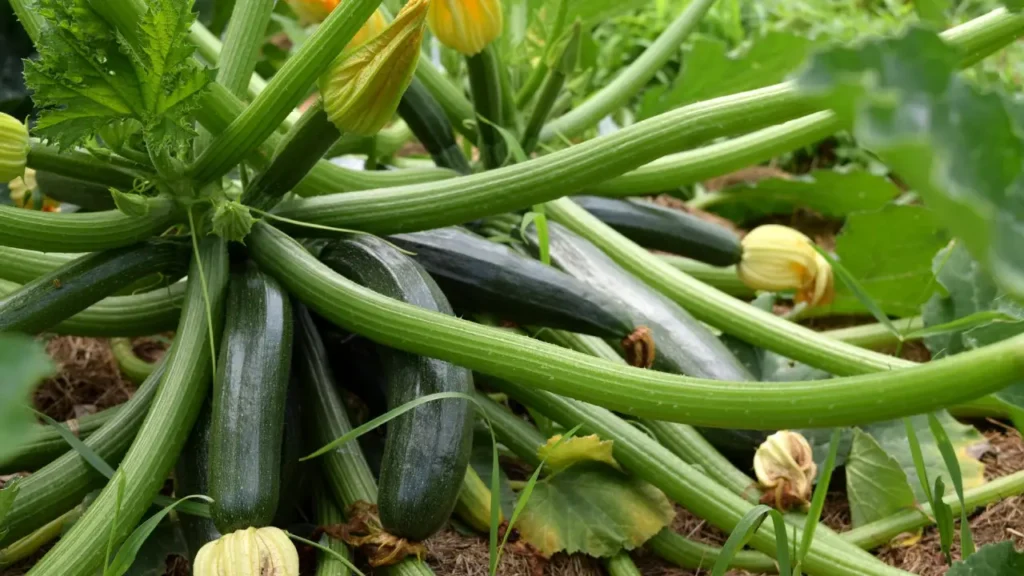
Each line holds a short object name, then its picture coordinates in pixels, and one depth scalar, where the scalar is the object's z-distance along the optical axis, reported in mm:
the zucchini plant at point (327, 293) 1147
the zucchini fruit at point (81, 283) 1299
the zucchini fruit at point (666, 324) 1670
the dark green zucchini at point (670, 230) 2051
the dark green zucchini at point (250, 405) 1185
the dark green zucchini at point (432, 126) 1881
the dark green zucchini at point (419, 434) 1244
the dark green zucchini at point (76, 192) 1610
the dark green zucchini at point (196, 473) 1297
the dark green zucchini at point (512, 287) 1547
